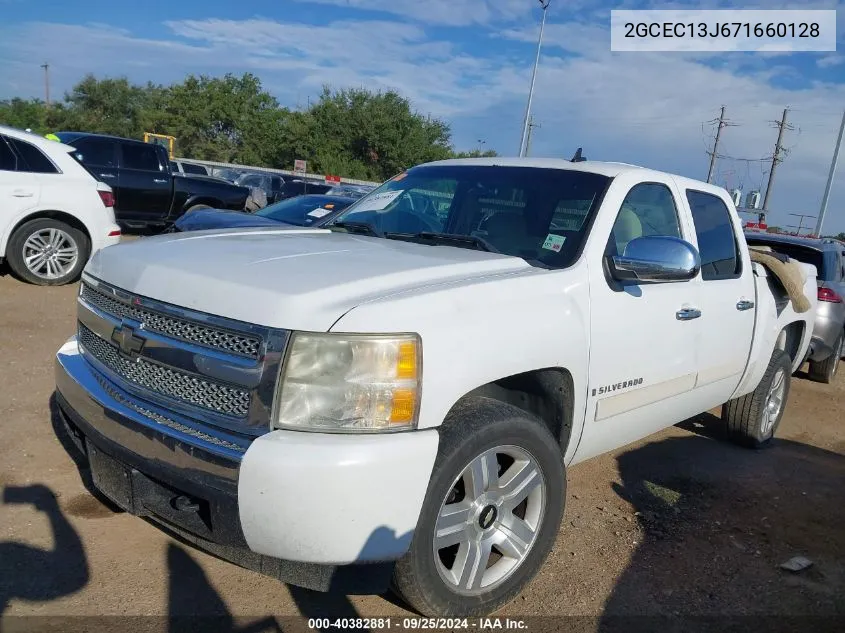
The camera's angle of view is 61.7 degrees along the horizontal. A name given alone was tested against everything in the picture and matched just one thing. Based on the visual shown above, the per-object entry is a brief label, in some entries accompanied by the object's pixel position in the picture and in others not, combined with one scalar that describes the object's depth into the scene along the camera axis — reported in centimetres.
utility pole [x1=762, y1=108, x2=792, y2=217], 4406
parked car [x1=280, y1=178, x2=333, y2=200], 2478
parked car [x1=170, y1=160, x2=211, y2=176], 2479
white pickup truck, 223
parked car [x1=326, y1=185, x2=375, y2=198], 1810
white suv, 758
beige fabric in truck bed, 488
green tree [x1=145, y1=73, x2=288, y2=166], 5397
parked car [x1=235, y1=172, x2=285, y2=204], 2498
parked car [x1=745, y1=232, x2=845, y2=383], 750
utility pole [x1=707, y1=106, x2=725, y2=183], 4569
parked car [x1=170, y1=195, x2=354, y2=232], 846
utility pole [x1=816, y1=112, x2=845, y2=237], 2567
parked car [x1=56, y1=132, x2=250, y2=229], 1229
